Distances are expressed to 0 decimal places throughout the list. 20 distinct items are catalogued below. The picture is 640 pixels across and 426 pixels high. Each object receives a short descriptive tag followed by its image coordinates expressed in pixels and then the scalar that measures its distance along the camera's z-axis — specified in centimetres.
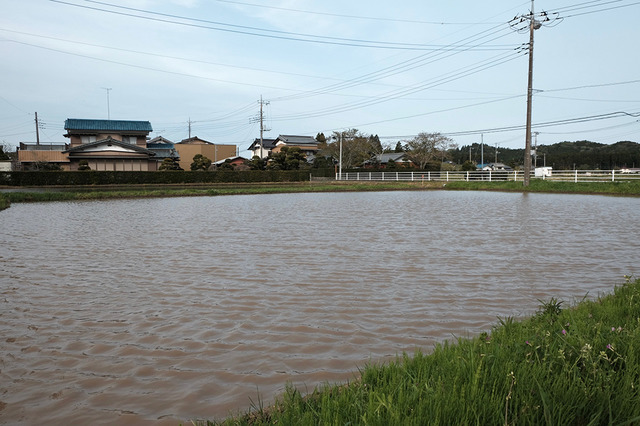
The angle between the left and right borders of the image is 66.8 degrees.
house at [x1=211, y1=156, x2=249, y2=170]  6406
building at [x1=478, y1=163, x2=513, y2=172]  9094
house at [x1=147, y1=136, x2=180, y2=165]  6561
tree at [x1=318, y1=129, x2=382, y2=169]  6222
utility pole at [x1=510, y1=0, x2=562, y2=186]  2897
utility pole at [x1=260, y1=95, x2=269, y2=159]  5761
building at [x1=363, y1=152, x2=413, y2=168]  6956
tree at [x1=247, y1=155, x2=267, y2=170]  5575
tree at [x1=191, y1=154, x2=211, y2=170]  5403
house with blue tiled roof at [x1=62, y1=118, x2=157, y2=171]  4738
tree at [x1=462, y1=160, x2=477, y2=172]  6519
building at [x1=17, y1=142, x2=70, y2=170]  5141
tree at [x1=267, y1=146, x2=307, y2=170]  5428
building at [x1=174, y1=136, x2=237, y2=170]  7606
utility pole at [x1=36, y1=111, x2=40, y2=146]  6146
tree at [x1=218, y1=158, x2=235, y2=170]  5558
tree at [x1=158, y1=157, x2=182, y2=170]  5112
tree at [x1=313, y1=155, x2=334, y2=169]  5856
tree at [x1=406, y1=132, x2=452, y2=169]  6444
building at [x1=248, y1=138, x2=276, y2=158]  8401
